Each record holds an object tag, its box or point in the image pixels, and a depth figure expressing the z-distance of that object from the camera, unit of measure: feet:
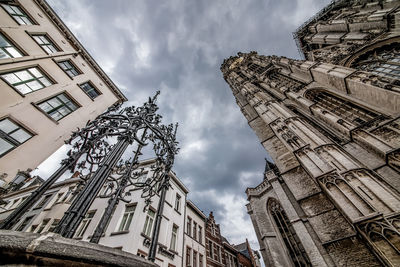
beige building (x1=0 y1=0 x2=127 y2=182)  21.08
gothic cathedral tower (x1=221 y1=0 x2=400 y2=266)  15.99
